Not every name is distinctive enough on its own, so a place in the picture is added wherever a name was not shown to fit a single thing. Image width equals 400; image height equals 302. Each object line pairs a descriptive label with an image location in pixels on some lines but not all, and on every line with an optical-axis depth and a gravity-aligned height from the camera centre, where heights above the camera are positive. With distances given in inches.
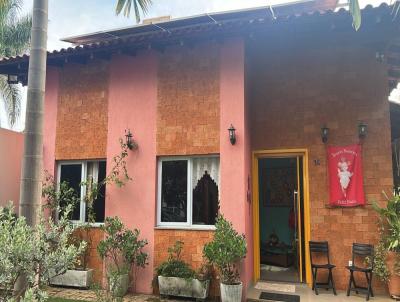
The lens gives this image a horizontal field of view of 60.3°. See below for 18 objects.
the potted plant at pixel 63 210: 326.3 -20.9
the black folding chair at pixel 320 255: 314.5 -59.5
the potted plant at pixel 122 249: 307.4 -48.2
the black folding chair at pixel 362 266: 295.4 -61.8
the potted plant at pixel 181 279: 285.7 -70.0
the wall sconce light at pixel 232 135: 300.5 +52.4
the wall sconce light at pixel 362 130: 322.0 +61.4
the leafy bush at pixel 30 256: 143.5 -26.8
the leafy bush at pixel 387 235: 288.0 -33.4
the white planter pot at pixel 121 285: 284.0 -78.0
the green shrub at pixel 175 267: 293.6 -61.8
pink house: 309.6 +76.2
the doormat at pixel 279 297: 293.2 -87.5
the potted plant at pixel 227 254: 265.6 -45.5
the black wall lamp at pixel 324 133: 334.2 +60.2
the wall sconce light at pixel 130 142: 336.2 +51.5
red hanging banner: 323.0 +17.7
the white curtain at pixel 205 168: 315.6 +25.3
